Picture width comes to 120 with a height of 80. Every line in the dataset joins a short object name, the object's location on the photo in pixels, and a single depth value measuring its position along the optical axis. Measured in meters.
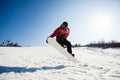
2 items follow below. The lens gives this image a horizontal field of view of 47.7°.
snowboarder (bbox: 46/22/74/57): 6.82
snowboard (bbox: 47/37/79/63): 6.63
